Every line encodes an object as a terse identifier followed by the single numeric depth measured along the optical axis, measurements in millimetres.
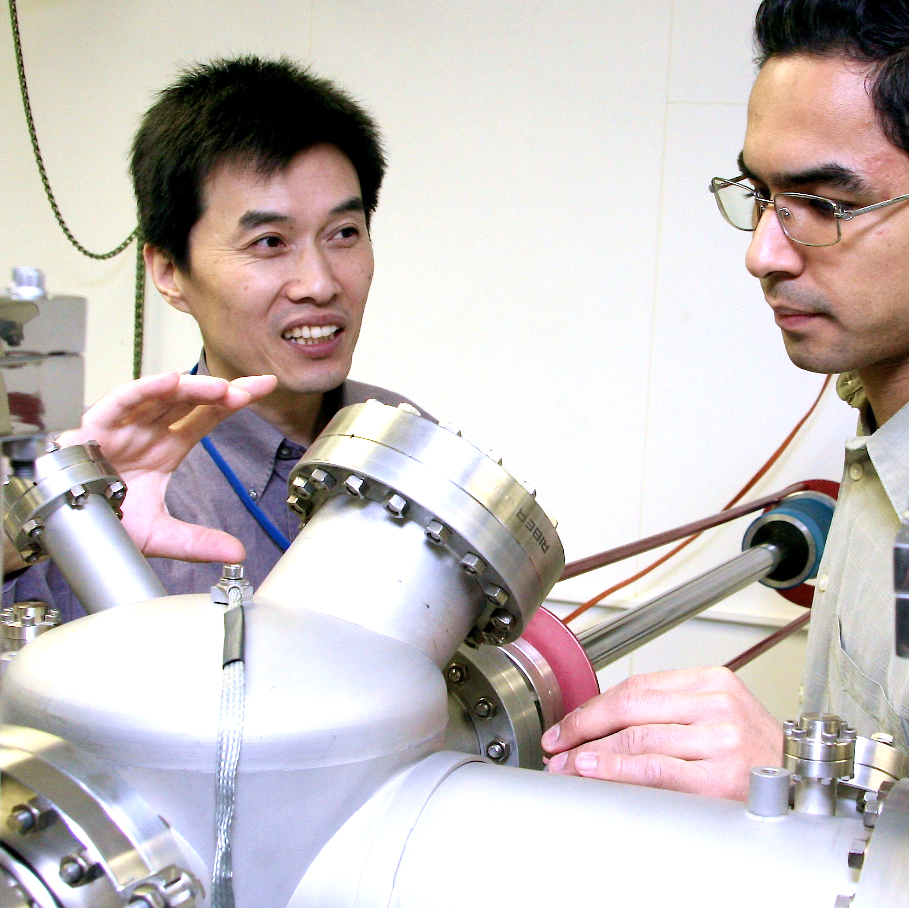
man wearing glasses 963
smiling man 1381
